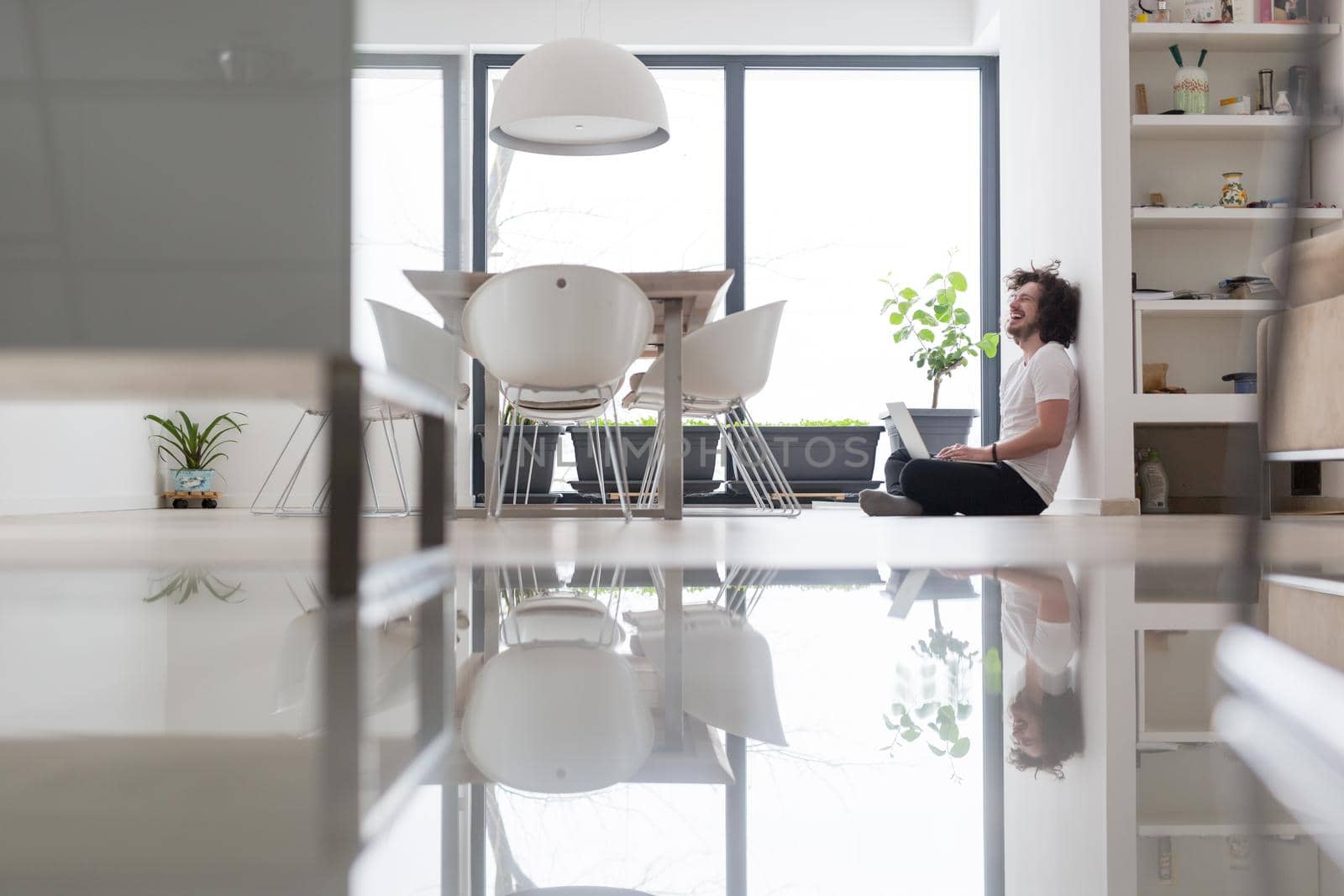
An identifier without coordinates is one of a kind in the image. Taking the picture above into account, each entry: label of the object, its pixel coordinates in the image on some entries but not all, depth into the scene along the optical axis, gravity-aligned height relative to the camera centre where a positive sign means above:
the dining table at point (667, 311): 2.96 +0.46
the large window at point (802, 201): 5.63 +1.38
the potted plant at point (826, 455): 5.26 +0.01
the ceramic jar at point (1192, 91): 4.03 +1.39
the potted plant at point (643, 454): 5.18 +0.02
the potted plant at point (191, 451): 4.98 +0.04
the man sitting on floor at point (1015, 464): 3.55 -0.03
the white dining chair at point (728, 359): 3.34 +0.31
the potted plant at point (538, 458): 5.23 +0.00
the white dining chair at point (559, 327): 2.79 +0.35
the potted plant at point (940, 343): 5.10 +0.56
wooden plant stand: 4.95 -0.18
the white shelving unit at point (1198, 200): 4.05 +0.93
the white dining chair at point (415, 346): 3.05 +0.34
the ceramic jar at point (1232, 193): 4.07 +1.01
